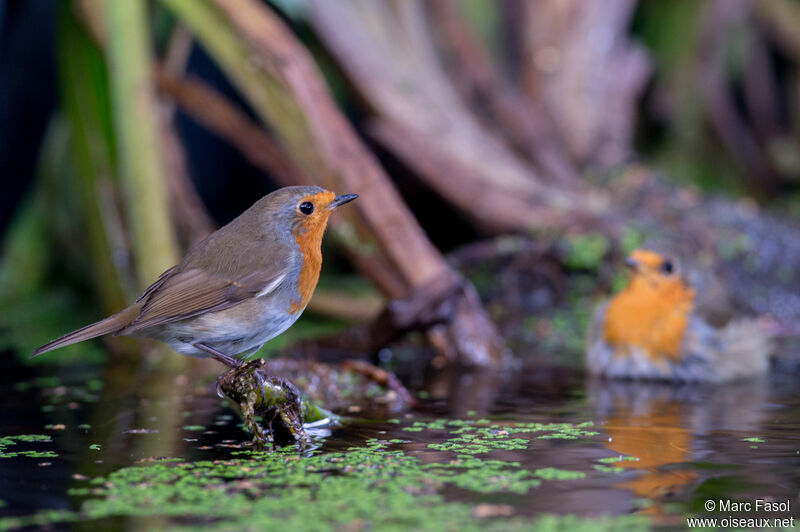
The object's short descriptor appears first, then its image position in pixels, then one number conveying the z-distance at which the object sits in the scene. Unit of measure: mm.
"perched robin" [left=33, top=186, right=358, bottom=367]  6527
